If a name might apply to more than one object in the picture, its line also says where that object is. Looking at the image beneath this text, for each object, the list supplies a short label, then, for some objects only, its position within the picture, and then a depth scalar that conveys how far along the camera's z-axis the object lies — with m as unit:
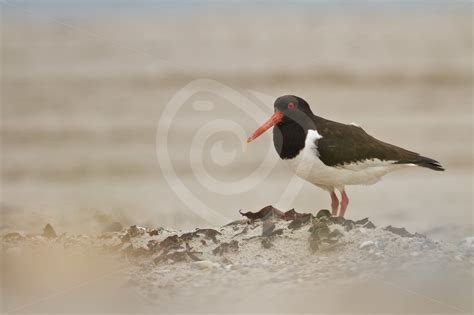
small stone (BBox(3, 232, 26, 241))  14.77
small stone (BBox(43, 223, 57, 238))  14.75
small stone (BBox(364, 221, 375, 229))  13.64
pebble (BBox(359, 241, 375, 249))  12.81
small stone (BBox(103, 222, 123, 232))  15.47
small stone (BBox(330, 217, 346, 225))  13.57
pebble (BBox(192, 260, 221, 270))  12.62
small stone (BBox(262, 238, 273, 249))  13.23
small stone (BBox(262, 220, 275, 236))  13.61
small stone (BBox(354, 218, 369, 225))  13.84
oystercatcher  14.68
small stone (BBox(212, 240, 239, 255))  13.25
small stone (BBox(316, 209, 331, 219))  14.15
